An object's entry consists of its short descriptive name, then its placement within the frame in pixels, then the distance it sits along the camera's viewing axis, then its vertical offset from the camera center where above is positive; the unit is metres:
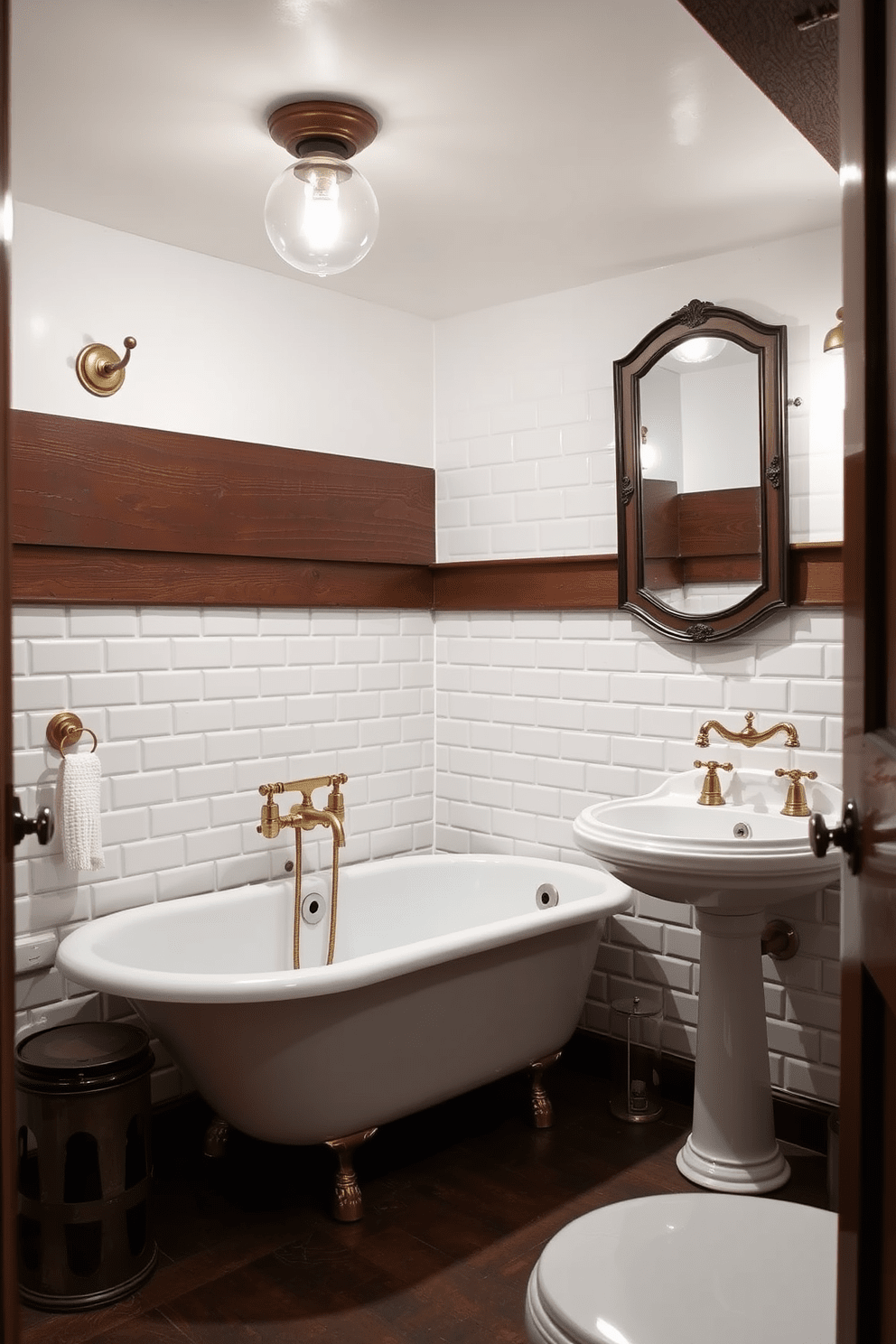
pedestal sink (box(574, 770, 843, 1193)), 2.64 -0.71
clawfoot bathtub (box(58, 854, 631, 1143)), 2.55 -0.82
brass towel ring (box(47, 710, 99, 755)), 2.94 -0.16
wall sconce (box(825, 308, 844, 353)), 2.95 +0.87
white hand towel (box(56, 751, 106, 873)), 2.83 -0.36
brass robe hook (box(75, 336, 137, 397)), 2.99 +0.82
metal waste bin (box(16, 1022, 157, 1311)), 2.41 -1.14
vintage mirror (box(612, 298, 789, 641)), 3.14 +0.57
